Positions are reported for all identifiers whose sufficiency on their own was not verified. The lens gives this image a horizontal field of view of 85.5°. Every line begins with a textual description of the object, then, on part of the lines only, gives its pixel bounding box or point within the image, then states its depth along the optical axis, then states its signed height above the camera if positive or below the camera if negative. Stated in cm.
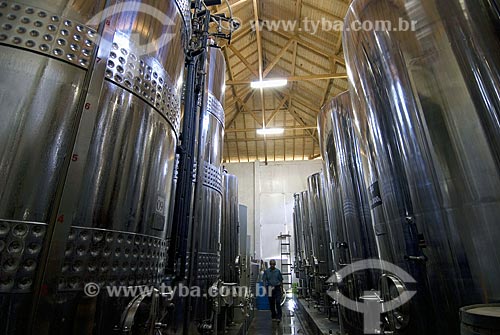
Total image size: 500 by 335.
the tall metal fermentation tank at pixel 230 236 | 530 +51
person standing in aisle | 715 -70
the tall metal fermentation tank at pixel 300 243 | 973 +67
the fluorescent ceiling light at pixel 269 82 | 1055 +667
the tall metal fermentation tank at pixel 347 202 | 294 +67
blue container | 905 -131
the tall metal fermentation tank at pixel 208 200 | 269 +68
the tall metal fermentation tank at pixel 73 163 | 93 +40
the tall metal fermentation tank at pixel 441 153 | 121 +51
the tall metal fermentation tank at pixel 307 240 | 760 +58
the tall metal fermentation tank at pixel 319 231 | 588 +67
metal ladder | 1436 +2
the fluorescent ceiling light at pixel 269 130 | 1457 +669
